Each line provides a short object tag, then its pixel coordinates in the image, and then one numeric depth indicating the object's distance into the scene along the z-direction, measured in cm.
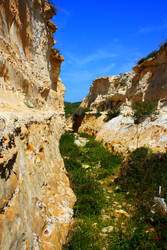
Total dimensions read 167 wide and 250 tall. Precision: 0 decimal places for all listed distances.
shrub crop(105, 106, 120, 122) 1792
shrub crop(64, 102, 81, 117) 3889
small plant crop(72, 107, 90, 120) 2523
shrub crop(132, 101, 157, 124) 1110
